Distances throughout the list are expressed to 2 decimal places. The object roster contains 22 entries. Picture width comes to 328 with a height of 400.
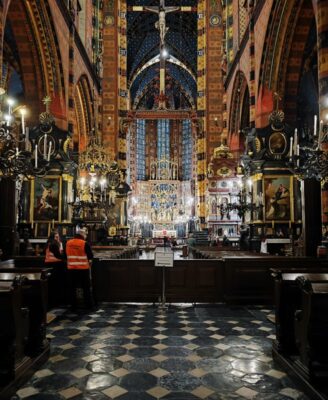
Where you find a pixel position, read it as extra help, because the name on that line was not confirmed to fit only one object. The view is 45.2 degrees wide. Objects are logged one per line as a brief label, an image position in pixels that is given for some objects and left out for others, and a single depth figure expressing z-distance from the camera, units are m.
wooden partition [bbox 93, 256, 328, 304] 8.34
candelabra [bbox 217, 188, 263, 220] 15.16
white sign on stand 7.88
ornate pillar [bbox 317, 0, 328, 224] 8.95
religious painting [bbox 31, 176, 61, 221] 14.98
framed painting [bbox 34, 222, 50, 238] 14.87
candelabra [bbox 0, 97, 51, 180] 6.75
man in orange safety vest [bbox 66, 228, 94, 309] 7.49
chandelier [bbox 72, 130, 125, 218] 15.77
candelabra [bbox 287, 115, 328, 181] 7.28
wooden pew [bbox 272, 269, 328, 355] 4.73
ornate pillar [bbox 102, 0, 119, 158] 27.09
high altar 43.09
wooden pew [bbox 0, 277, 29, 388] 3.82
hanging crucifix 27.02
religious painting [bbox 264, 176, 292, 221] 14.84
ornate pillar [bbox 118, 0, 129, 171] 27.34
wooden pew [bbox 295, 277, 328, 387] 3.77
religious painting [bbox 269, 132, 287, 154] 15.27
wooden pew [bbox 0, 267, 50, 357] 4.73
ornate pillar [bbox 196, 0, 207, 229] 28.38
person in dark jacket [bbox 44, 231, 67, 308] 7.86
